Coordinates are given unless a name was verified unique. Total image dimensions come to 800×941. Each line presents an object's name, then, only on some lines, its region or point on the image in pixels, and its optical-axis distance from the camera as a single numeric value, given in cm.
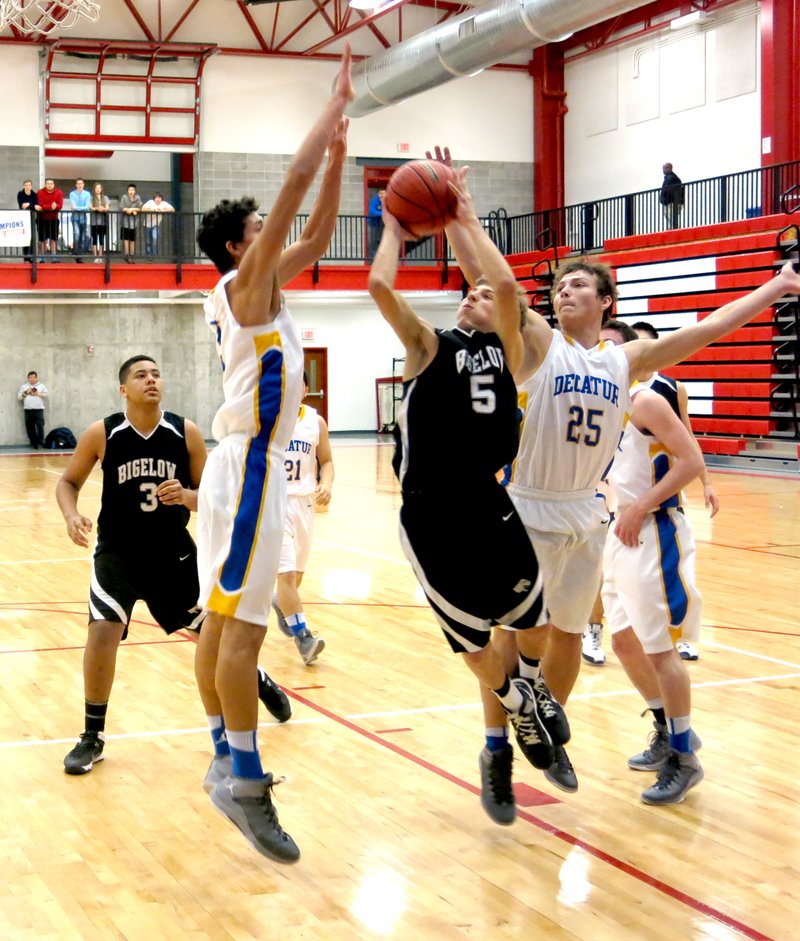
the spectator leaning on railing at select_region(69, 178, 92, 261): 2361
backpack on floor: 2571
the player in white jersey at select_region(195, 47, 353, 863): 363
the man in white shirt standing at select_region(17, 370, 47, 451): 2534
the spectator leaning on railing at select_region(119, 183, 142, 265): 2334
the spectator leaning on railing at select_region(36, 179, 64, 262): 2331
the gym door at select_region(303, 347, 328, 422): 2773
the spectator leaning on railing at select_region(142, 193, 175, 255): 2378
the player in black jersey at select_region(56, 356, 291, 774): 495
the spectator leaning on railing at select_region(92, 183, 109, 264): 2328
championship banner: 2227
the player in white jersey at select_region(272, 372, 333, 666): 680
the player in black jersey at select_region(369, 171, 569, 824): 382
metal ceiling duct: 1847
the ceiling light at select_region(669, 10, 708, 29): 2256
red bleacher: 1900
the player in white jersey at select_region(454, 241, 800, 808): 422
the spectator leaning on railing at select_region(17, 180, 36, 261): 2305
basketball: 390
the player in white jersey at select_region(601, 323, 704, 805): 447
